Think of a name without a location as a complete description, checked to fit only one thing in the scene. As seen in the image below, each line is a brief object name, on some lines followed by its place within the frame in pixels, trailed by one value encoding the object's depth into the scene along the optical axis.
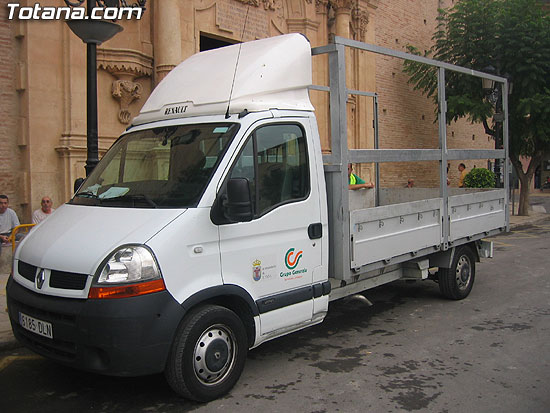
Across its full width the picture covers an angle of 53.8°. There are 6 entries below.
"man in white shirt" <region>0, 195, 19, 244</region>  9.08
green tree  17.67
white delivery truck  3.79
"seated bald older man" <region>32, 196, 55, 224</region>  9.18
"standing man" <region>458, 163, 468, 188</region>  13.24
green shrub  12.29
